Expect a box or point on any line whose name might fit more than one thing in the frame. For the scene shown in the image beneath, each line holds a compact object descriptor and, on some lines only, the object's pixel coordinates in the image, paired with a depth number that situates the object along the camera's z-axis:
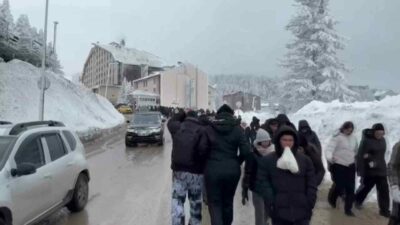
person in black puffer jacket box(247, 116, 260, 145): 14.80
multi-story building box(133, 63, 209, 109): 92.12
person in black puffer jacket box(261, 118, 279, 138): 8.71
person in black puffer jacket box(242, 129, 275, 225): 6.82
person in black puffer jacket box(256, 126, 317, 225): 4.63
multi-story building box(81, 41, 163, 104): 98.88
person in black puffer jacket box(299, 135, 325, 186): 6.53
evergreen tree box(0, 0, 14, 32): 63.19
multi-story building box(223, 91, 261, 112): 116.06
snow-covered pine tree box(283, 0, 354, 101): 33.25
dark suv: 23.56
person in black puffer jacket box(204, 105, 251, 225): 5.98
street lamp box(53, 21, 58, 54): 46.07
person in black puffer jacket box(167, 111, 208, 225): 6.29
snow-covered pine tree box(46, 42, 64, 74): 81.71
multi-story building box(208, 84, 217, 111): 110.44
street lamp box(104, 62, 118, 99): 96.89
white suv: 6.01
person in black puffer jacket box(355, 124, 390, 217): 8.48
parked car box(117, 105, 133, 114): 67.62
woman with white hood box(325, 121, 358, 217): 8.62
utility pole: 22.72
